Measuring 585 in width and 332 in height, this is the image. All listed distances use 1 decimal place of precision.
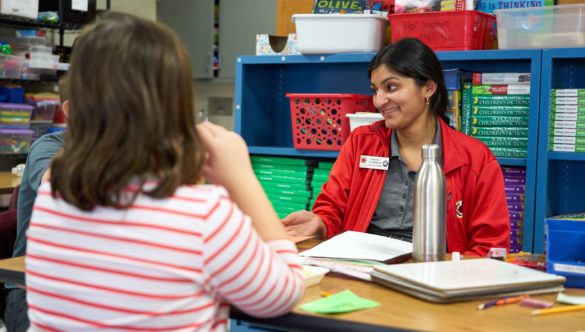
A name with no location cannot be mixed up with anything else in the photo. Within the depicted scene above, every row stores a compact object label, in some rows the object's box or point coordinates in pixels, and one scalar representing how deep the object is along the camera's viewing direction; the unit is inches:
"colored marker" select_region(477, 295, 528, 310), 53.1
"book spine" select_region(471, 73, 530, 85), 115.4
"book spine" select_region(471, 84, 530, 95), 115.7
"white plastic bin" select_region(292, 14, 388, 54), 125.2
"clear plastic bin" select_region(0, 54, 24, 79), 173.5
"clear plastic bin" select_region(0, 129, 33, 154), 175.6
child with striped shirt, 42.0
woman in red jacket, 95.5
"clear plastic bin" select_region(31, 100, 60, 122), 183.3
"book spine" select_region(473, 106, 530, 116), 116.2
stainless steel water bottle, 65.4
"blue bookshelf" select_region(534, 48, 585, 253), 110.4
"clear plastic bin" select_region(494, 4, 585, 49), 110.7
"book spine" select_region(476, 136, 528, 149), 116.3
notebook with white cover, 54.4
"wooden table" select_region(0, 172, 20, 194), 135.9
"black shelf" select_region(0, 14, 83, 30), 177.9
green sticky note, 50.9
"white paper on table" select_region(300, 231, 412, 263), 68.4
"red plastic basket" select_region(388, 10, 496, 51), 118.1
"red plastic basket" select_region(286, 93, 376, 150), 128.3
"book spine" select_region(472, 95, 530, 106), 116.0
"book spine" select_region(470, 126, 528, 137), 116.3
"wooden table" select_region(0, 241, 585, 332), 48.5
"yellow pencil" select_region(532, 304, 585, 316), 52.4
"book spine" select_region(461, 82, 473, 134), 119.9
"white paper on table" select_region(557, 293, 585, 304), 55.3
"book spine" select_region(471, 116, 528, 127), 116.4
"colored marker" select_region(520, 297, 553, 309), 54.1
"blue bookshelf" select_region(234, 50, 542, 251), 123.8
